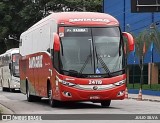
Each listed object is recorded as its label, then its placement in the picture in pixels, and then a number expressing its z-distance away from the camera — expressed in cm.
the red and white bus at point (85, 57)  1938
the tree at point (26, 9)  6203
